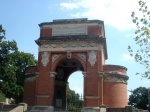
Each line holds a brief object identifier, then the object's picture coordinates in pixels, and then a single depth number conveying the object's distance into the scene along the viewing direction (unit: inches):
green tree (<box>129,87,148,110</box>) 2001.7
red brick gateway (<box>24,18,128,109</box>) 964.6
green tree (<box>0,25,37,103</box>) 1083.9
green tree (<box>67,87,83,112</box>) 2001.1
